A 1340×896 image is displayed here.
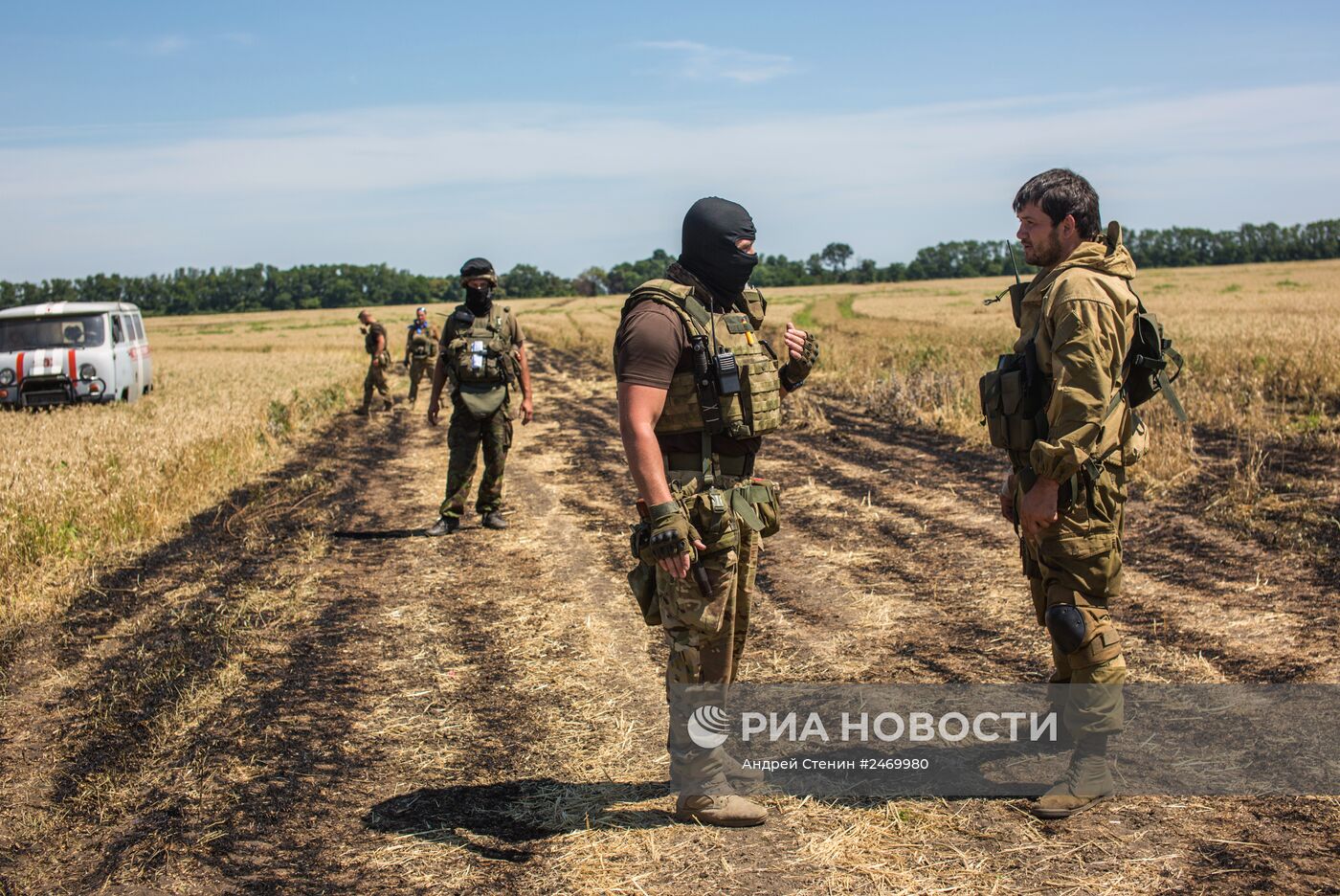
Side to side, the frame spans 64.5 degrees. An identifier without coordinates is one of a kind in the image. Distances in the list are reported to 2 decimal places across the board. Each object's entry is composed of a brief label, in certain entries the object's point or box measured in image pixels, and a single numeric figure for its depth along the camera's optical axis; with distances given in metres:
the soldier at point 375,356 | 17.80
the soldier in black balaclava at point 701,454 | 3.39
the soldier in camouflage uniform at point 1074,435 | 3.47
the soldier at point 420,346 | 17.42
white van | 17.75
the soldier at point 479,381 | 8.30
